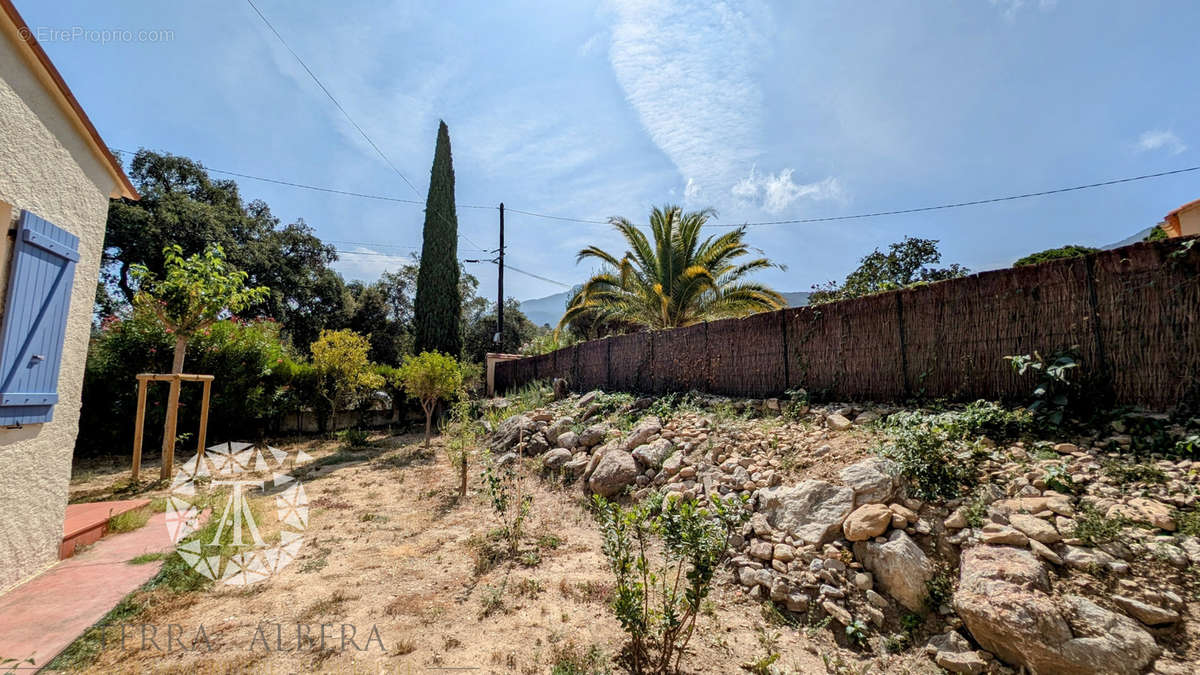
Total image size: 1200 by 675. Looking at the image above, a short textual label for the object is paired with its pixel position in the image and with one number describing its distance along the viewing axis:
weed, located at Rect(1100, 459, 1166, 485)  2.68
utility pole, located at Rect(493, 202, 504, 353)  16.25
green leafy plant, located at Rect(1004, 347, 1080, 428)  3.40
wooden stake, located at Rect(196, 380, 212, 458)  6.17
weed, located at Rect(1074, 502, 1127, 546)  2.39
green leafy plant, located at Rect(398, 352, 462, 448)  8.95
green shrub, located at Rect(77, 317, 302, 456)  7.70
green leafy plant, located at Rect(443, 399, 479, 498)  5.66
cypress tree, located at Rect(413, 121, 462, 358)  14.40
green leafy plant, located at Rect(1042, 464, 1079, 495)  2.77
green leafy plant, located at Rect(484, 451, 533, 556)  4.01
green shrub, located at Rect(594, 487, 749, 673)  2.20
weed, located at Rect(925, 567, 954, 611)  2.55
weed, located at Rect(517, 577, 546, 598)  3.10
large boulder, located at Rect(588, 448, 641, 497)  4.98
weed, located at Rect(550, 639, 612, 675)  2.24
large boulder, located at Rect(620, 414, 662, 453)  5.64
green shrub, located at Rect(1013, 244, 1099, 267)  7.96
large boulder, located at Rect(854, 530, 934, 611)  2.61
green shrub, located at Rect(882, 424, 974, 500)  3.05
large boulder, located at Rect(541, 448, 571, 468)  6.20
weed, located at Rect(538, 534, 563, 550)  3.97
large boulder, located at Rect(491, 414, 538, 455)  7.82
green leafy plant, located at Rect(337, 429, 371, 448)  9.07
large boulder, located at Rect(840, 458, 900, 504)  3.15
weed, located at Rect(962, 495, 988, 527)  2.74
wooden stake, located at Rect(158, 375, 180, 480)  5.71
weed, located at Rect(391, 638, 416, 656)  2.38
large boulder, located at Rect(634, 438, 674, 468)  5.05
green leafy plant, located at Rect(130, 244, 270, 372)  5.76
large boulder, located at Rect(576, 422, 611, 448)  6.42
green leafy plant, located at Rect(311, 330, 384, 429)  9.86
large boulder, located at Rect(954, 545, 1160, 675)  1.98
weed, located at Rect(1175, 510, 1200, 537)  2.31
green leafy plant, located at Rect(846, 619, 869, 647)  2.50
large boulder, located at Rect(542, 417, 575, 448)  7.33
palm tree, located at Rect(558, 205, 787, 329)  9.72
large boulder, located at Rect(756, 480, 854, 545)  3.15
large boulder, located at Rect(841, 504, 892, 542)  2.92
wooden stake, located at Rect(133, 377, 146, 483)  5.61
